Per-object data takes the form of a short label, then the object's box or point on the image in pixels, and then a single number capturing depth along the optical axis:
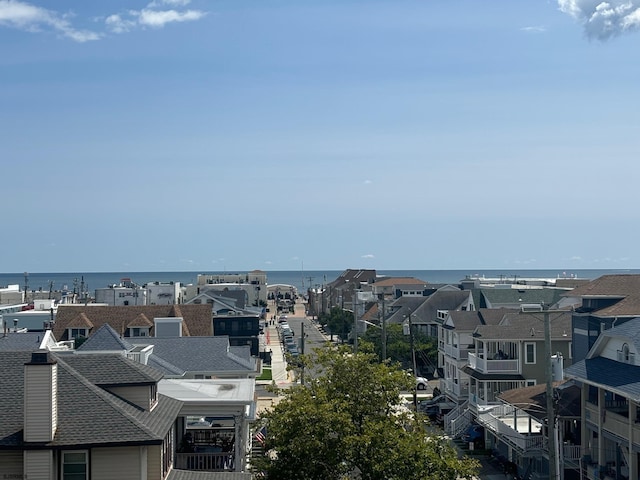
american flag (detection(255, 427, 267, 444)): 42.13
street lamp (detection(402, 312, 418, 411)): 87.56
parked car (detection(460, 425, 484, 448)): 51.84
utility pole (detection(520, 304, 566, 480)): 26.51
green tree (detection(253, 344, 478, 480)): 25.64
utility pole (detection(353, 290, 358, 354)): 57.43
